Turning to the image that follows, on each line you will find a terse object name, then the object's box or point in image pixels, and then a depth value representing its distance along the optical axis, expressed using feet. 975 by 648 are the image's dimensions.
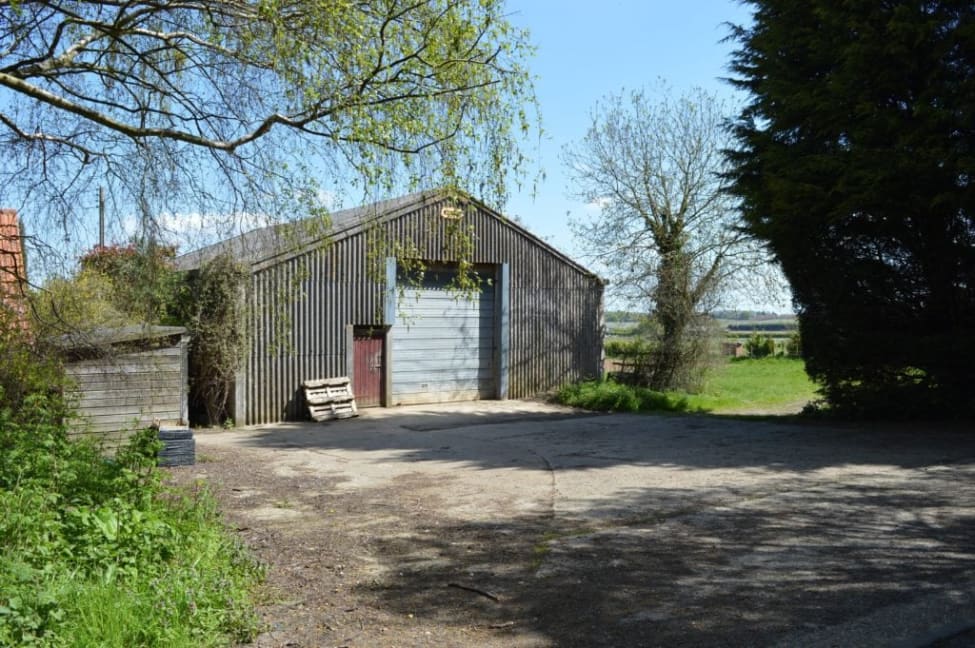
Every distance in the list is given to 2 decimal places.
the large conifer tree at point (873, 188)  43.37
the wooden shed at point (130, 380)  38.47
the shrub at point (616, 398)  64.28
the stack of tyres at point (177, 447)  35.99
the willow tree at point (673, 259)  72.33
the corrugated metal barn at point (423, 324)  54.70
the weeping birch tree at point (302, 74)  23.77
